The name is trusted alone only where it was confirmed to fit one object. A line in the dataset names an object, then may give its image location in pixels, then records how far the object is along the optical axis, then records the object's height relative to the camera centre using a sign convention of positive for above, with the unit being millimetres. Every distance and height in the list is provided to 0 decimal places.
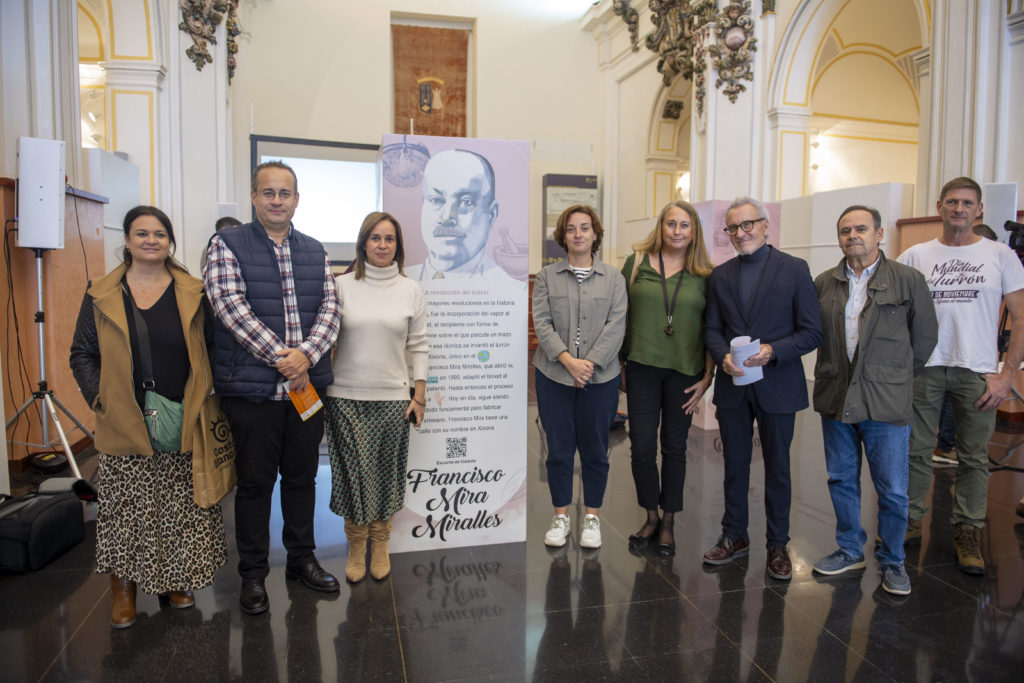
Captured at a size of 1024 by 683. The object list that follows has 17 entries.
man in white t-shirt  2900 -208
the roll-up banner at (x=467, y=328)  3062 -154
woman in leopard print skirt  2291 -361
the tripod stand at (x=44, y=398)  3691 -593
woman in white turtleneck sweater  2689 -343
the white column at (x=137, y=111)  7477 +1943
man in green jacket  2682 -283
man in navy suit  2748 -192
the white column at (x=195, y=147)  7846 +1650
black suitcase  2881 -1010
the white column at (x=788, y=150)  8320 +1736
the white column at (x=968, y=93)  5504 +1648
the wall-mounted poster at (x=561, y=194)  12933 +1885
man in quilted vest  2369 -178
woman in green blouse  2975 -208
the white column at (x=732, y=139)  8477 +1893
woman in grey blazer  2928 -204
